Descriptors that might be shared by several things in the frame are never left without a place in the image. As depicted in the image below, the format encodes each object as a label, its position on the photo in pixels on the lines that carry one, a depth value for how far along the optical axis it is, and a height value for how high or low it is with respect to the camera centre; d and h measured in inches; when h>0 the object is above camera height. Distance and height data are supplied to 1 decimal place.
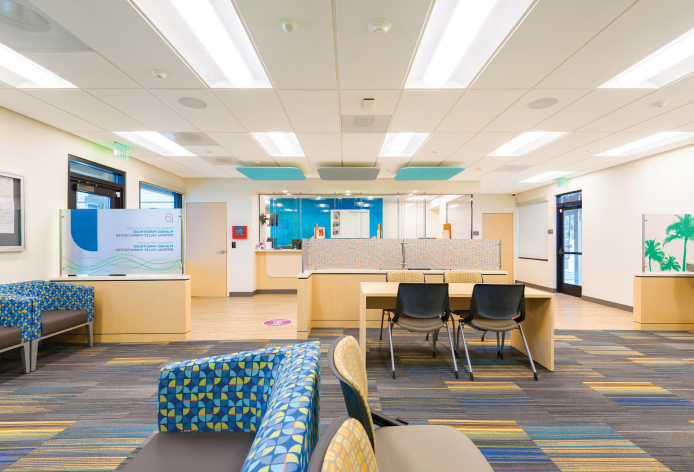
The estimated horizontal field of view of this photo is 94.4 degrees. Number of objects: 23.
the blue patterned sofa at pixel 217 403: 51.8 -31.9
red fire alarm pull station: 317.1 +2.9
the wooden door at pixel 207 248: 318.7 -13.0
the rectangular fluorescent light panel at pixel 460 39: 93.1 +64.4
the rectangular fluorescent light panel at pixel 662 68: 113.0 +62.6
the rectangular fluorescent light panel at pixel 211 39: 93.1 +64.3
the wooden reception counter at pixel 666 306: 199.0 -44.4
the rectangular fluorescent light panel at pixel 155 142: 191.5 +60.3
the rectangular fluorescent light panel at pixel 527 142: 192.5 +60.1
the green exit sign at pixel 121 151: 207.8 +55.8
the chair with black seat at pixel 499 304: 132.6 -29.2
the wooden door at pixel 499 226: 415.8 +11.1
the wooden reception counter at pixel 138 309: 176.4 -40.7
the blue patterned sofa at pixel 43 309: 129.7 -34.1
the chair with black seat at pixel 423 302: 137.6 -29.1
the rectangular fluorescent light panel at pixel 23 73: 117.3 +63.0
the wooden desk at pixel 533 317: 135.7 -36.7
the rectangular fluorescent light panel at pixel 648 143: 192.4 +58.6
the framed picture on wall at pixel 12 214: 149.3 +10.4
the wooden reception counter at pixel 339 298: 201.5 -39.9
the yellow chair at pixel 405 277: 185.2 -24.4
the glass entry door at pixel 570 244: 313.7 -9.9
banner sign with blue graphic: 177.6 -3.8
